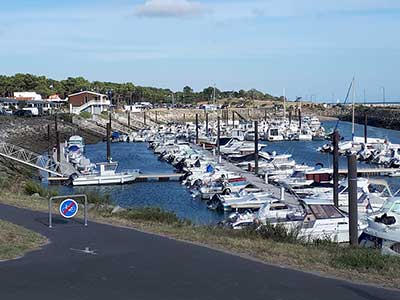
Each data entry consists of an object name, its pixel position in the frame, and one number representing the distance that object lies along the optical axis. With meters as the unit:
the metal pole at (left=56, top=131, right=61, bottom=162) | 56.52
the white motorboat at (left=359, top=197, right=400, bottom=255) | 16.66
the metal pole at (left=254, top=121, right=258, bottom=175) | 52.73
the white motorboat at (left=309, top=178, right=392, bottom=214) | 32.91
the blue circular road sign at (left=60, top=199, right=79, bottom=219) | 16.67
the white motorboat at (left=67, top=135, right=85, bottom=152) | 68.44
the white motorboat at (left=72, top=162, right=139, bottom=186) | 51.12
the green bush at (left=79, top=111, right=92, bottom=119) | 116.40
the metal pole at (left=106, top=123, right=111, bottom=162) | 60.00
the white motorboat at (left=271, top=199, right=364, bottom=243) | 23.97
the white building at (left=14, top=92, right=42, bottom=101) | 141.32
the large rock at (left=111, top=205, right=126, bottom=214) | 20.78
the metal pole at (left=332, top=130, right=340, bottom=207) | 33.23
